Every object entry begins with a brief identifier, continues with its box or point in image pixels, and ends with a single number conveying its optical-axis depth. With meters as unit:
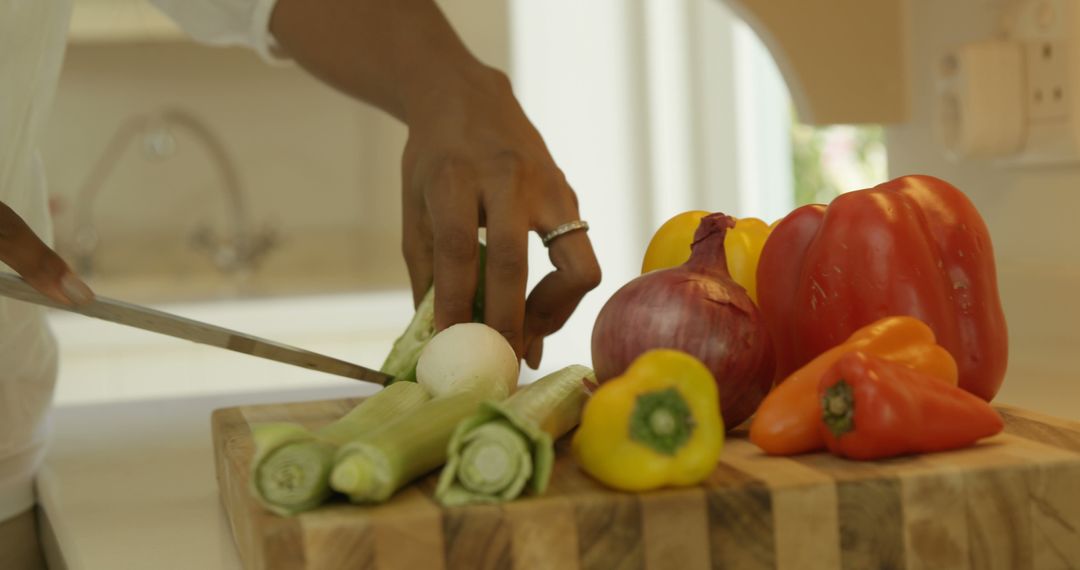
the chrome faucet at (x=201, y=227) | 3.97
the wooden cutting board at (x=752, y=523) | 0.49
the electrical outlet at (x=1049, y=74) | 1.10
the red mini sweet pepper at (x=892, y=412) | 0.56
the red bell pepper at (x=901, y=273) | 0.69
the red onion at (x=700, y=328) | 0.64
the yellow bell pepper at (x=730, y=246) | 0.85
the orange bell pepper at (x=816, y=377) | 0.58
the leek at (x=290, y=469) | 0.50
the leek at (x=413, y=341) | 0.87
